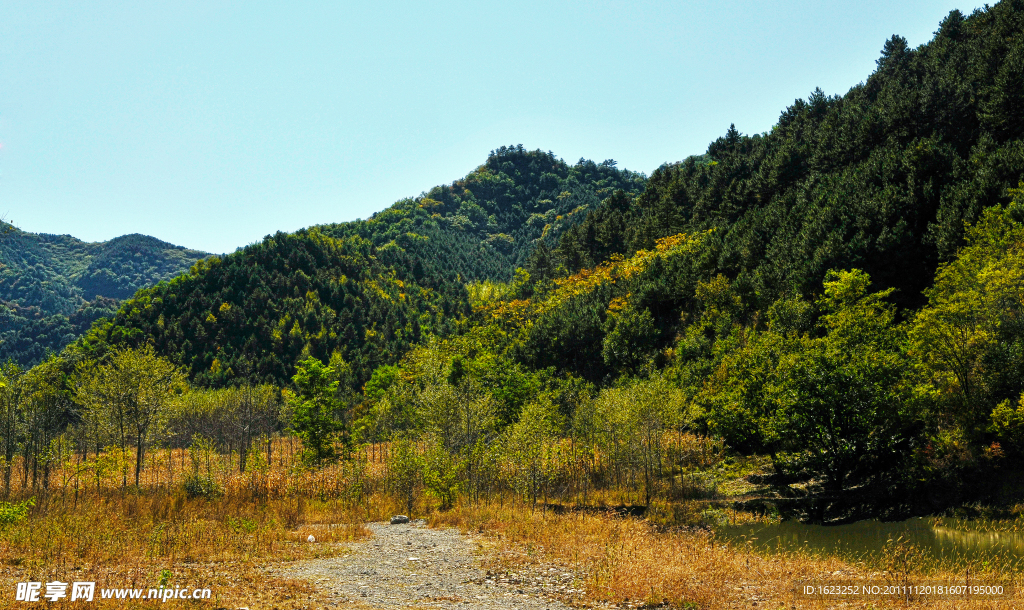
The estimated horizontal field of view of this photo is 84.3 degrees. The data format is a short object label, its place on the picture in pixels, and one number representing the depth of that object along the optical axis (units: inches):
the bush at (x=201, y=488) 1486.7
